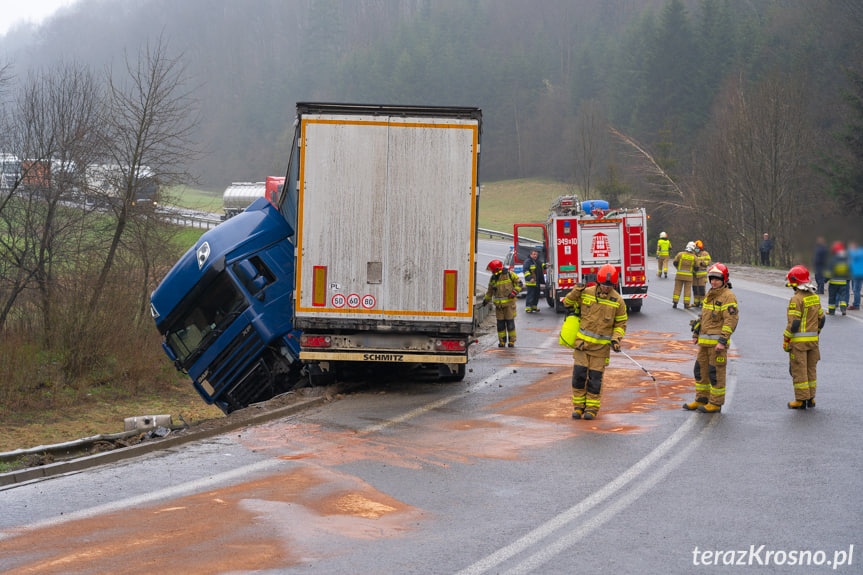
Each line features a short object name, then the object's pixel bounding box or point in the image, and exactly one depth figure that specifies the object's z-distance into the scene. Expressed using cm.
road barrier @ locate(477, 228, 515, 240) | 6194
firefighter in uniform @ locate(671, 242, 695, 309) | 2408
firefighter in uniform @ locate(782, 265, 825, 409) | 1142
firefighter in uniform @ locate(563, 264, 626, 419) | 1094
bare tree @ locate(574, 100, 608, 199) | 7712
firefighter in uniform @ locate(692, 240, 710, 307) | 2421
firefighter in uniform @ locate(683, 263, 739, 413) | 1109
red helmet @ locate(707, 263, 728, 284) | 1123
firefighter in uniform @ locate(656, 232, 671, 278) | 3434
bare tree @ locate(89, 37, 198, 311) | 2592
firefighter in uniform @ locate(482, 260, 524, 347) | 1767
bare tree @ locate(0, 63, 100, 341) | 2328
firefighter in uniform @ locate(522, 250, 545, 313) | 2472
